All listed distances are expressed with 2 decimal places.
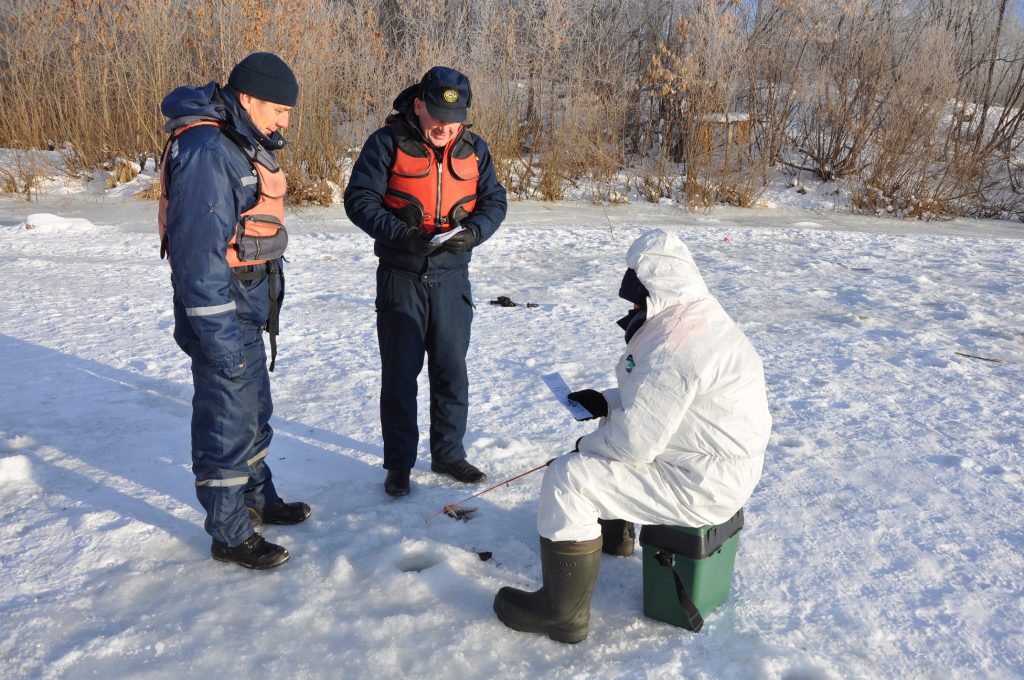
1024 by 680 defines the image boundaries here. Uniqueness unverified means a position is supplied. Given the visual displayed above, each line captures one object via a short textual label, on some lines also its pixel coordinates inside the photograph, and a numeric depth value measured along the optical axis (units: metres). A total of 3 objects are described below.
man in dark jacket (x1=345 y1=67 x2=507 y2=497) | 3.46
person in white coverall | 2.47
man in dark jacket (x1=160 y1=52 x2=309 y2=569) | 2.75
